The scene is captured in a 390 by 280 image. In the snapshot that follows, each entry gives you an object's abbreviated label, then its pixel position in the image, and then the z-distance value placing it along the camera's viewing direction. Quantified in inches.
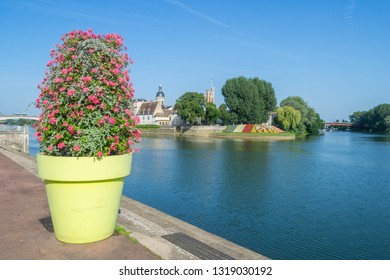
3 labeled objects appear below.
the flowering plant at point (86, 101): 176.1
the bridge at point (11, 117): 2385.8
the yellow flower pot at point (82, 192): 169.5
